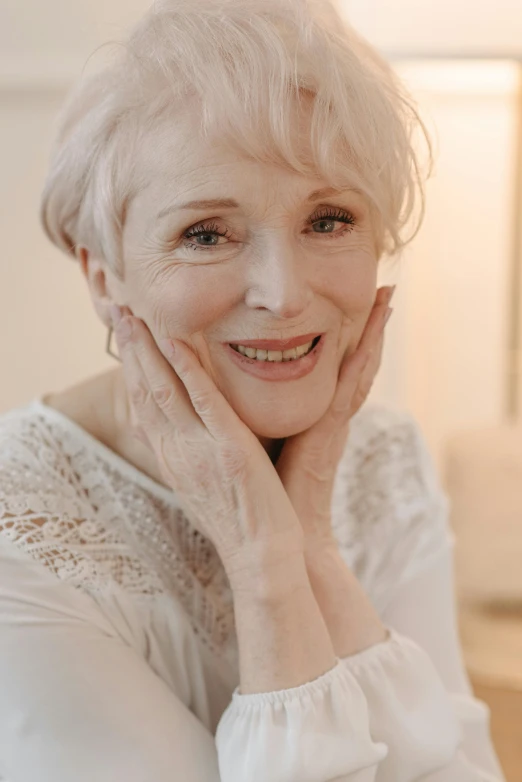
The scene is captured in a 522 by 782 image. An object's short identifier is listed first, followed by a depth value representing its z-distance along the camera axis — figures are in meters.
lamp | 2.04
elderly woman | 1.06
